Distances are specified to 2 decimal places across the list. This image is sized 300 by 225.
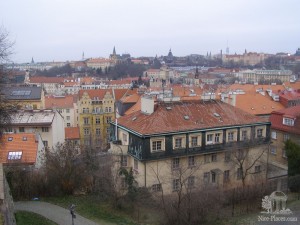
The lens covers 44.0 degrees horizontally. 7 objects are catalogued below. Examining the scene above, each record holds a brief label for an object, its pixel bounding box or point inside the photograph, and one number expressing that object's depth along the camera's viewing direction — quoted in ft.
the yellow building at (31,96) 172.76
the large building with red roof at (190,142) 86.63
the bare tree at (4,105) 51.53
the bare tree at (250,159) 92.17
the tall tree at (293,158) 87.56
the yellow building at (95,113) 183.32
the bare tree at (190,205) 64.64
